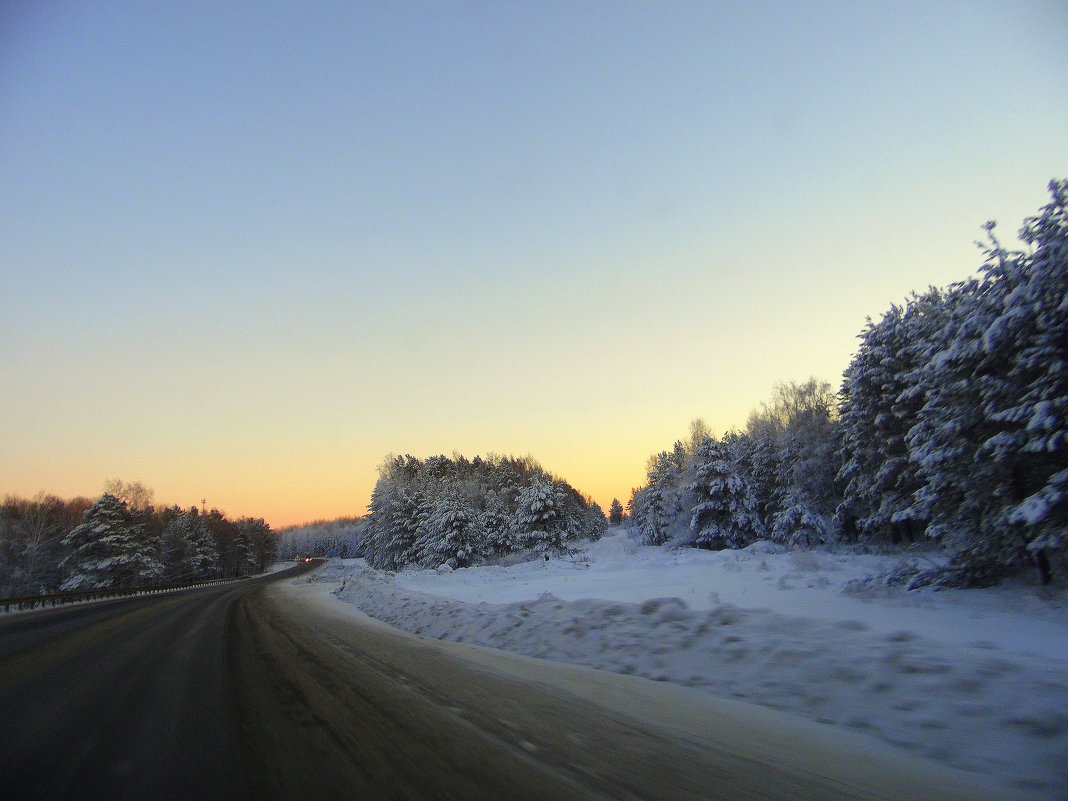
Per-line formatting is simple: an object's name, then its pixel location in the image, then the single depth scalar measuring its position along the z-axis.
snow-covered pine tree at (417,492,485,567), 42.75
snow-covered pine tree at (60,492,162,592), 45.78
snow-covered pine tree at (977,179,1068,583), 10.16
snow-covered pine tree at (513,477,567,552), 41.88
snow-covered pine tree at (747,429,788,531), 41.69
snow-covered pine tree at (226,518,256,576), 95.38
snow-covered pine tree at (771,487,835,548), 31.17
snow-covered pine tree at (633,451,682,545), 49.94
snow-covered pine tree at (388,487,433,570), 51.12
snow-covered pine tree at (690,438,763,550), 38.00
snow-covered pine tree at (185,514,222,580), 72.38
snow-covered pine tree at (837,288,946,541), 24.38
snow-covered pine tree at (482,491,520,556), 45.78
